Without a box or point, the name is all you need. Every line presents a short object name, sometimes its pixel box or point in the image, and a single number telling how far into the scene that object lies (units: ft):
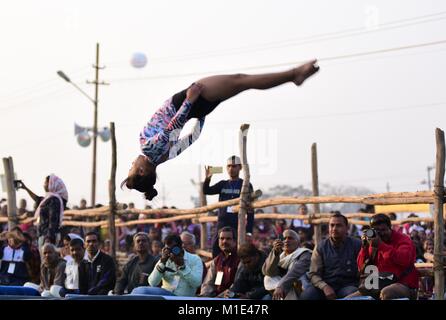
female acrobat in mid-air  20.80
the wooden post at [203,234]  48.47
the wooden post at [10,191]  53.57
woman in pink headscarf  39.93
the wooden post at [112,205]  45.91
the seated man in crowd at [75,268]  35.53
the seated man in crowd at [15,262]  38.83
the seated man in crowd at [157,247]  40.16
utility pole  97.50
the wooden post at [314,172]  42.93
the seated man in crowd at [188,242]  37.88
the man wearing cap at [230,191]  37.19
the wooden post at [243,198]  38.14
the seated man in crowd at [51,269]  36.42
